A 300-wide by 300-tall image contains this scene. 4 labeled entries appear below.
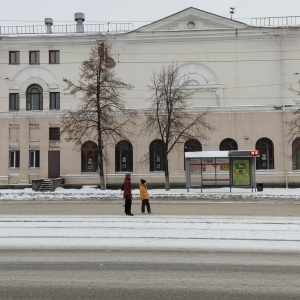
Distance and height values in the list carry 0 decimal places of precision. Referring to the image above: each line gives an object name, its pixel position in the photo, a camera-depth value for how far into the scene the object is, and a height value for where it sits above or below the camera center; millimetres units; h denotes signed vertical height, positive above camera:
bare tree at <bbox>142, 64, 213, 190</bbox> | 33344 +3734
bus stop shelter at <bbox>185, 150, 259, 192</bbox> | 29281 -443
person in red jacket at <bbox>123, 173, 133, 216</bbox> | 17281 -1440
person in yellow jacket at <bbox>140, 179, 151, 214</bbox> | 18094 -1454
